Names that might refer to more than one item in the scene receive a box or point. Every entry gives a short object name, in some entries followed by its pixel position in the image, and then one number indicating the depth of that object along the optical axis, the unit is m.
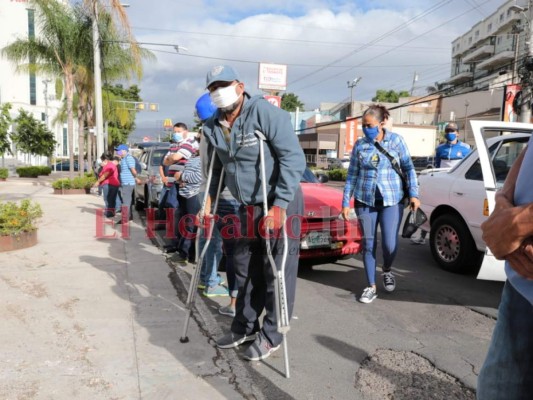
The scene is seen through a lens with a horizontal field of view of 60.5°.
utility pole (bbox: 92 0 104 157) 16.16
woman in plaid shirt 4.39
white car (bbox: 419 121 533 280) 5.02
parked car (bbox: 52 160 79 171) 44.09
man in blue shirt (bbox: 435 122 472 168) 7.84
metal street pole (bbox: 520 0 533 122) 13.98
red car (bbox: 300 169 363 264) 5.15
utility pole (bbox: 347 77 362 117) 52.86
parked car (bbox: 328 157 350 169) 33.12
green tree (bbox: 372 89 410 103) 78.86
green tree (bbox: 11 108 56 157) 29.73
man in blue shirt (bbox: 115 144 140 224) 9.16
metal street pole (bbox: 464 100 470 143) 44.34
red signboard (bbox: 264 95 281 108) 13.27
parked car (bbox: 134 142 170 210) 9.02
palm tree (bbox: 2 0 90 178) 17.50
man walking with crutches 3.04
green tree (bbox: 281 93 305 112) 88.21
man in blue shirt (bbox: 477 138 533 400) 1.27
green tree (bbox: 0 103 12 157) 16.36
